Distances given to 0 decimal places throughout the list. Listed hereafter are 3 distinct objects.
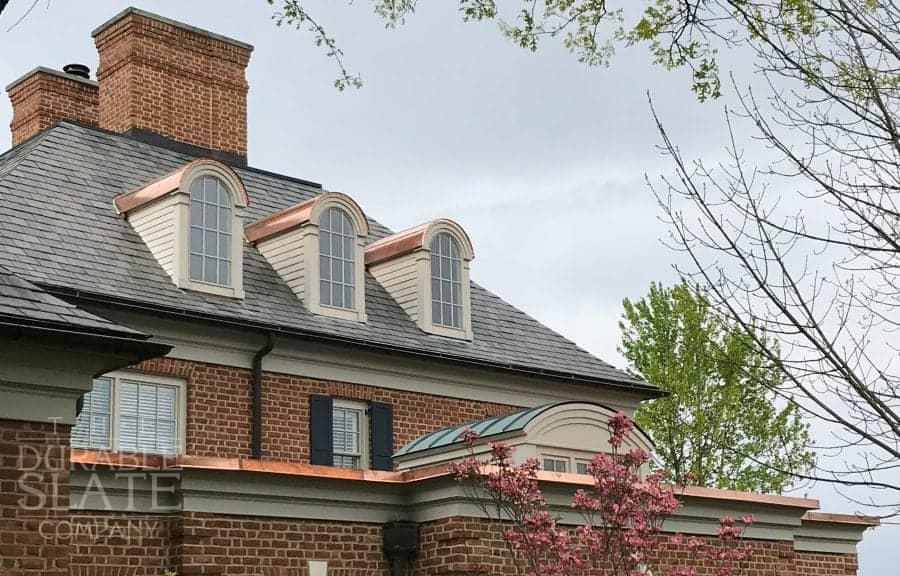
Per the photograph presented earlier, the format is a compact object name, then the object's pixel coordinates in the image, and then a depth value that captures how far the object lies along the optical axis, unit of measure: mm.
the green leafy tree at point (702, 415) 29089
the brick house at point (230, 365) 10461
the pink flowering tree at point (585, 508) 12945
